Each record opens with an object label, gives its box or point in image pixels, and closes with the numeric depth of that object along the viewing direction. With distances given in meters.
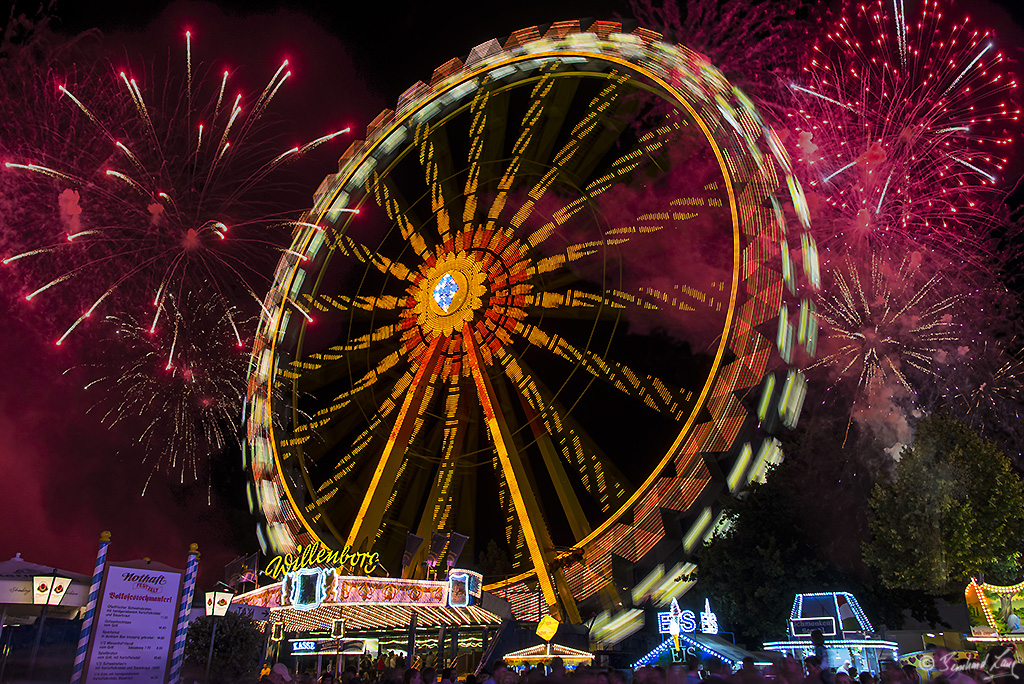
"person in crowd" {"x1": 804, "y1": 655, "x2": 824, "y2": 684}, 5.78
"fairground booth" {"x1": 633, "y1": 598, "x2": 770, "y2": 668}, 14.26
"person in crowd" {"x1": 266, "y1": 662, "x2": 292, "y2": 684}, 7.39
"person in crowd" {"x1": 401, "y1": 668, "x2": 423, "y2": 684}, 6.70
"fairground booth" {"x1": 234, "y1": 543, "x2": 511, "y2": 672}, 17.09
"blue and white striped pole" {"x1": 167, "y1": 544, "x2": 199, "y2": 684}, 7.48
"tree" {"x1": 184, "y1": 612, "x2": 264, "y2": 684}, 13.91
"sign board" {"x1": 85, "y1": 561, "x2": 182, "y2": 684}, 6.78
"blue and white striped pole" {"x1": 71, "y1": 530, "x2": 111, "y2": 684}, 6.67
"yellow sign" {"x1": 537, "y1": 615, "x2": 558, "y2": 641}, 16.45
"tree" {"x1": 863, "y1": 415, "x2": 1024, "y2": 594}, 15.50
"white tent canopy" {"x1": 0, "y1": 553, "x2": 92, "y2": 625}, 14.21
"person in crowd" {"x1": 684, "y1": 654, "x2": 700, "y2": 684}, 6.10
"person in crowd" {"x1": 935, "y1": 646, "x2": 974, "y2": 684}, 7.31
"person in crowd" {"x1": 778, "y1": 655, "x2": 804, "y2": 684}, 5.66
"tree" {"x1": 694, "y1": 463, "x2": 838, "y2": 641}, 18.11
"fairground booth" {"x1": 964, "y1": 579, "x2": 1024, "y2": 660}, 12.95
